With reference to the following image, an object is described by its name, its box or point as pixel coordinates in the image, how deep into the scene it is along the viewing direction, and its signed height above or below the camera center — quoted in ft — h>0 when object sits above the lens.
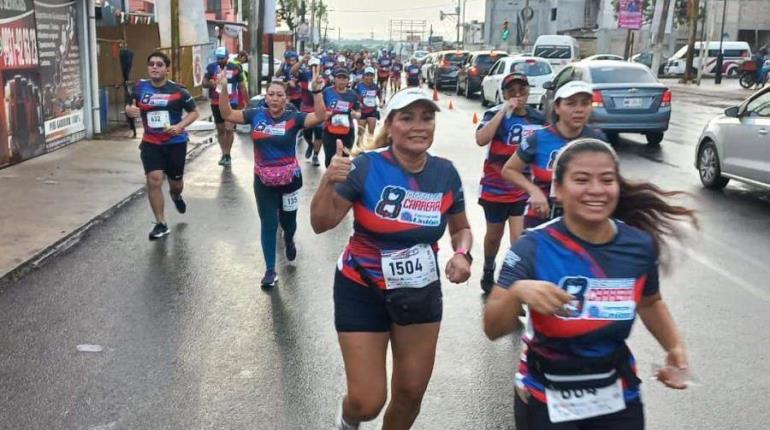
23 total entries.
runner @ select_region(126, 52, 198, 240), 27.43 -2.75
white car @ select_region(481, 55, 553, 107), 77.71 -2.46
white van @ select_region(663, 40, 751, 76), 167.02 -1.95
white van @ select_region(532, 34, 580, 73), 118.73 -0.17
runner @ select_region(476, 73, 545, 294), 20.13 -2.38
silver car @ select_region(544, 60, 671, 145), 50.11 -3.19
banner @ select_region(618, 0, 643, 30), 142.00 +5.96
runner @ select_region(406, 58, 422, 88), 82.86 -3.12
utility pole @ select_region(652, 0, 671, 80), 121.29 +1.87
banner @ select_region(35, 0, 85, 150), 45.65 -1.97
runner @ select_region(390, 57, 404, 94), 112.78 -4.50
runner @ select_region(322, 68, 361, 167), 37.91 -3.19
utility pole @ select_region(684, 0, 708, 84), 133.80 +2.36
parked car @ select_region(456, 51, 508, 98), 105.70 -3.15
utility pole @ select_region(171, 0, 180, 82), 64.13 +0.57
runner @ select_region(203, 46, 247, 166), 45.27 -2.97
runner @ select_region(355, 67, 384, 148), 46.03 -3.14
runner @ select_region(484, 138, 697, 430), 8.72 -2.71
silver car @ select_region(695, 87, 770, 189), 33.35 -4.03
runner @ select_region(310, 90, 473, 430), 11.38 -2.97
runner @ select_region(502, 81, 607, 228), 16.69 -2.08
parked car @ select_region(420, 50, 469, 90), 125.80 -3.49
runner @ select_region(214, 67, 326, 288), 22.56 -3.14
